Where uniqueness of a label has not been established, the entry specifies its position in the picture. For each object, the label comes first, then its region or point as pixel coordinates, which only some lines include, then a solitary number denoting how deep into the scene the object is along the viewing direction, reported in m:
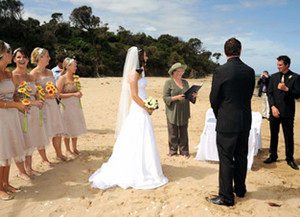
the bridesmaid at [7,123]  3.84
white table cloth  5.29
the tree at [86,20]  37.09
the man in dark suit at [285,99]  5.25
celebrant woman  5.82
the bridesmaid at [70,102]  5.57
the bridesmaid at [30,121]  4.42
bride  4.42
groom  3.47
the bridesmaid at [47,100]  4.94
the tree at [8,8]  29.97
